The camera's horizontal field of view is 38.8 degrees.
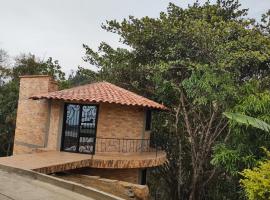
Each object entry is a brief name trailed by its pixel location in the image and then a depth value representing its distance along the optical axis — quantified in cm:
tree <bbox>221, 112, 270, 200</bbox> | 995
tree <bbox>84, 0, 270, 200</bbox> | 1828
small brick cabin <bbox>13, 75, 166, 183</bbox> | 1770
